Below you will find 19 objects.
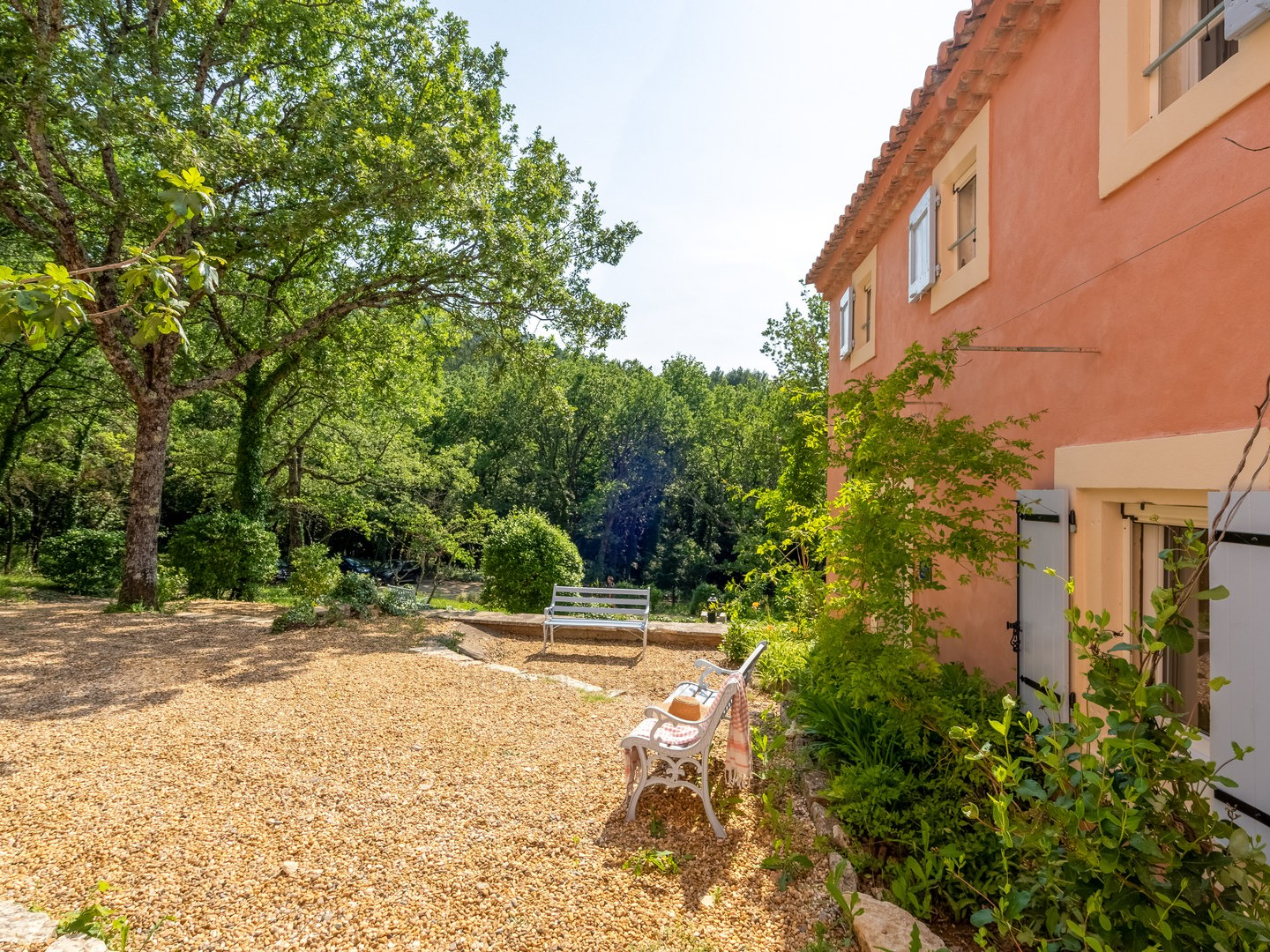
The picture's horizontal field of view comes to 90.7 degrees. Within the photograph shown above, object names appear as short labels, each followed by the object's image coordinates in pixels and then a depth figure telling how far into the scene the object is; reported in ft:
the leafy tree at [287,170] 24.44
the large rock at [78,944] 7.97
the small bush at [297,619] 26.96
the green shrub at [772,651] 19.65
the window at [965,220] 17.12
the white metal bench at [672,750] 11.85
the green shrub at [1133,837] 5.01
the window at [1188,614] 9.14
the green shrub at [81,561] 40.60
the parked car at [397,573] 72.82
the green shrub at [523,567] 37.55
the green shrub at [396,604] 30.78
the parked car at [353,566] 82.64
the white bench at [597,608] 26.97
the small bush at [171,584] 32.78
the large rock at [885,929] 8.04
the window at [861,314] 24.93
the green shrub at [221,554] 37.11
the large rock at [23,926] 8.14
